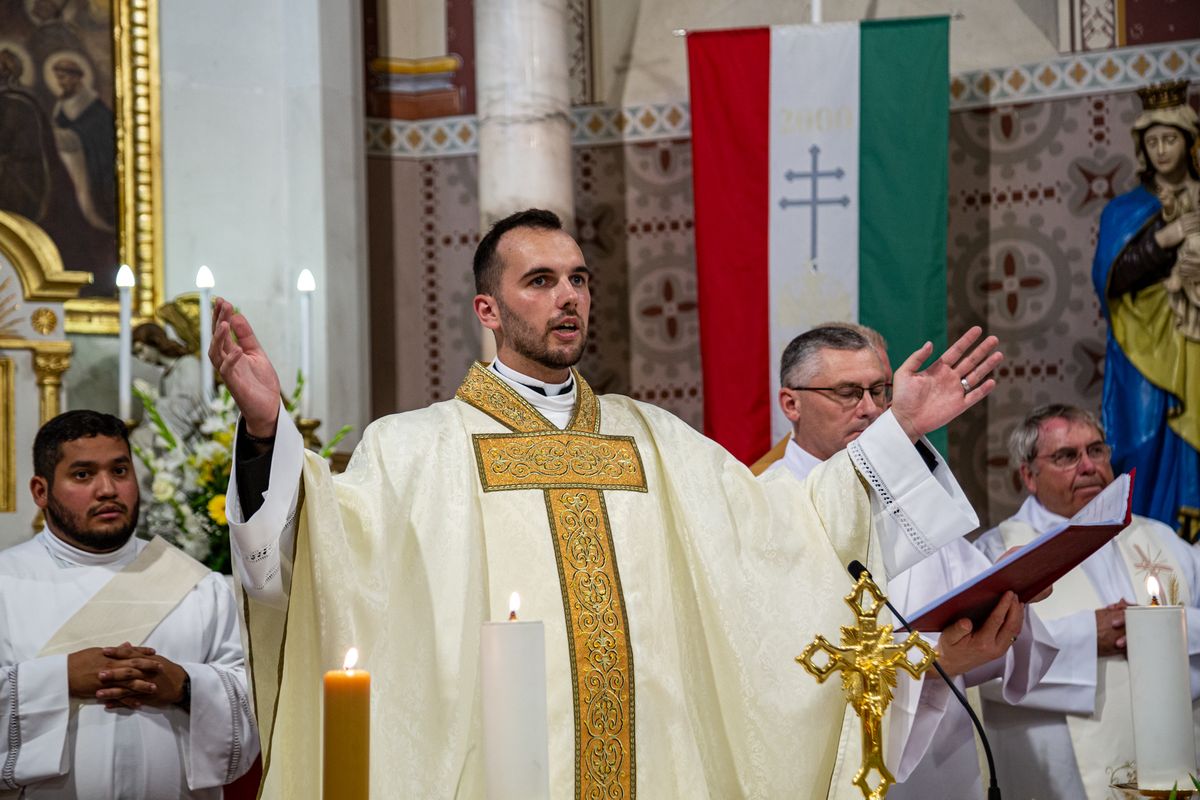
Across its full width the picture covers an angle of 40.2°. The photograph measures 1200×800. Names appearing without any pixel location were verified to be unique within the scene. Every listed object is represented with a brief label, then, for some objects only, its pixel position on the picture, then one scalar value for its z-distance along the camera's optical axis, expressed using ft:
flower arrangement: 17.33
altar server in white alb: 14.57
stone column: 24.58
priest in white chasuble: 11.21
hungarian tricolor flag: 24.35
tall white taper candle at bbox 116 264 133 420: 17.20
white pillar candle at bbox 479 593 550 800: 7.68
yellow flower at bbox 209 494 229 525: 16.84
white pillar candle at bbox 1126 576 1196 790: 8.73
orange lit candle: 6.71
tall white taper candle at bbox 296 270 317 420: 17.87
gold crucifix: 9.02
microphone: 9.11
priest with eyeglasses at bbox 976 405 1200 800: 16.96
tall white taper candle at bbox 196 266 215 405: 17.28
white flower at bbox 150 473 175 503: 17.37
